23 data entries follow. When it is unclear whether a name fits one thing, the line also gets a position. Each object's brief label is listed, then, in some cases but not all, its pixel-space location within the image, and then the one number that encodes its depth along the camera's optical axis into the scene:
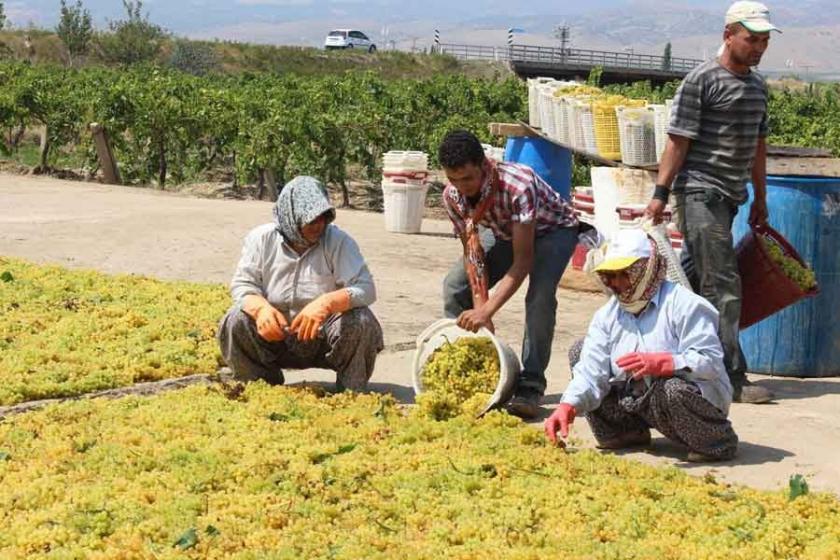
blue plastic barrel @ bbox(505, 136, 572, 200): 13.41
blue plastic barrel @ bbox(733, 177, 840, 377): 8.61
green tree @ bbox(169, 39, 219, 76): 72.38
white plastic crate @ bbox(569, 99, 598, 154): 12.13
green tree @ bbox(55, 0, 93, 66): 72.06
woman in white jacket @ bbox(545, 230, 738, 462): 6.38
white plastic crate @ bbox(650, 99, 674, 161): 10.54
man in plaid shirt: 7.19
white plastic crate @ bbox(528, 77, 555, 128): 13.83
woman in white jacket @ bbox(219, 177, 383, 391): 7.61
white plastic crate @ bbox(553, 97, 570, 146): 12.78
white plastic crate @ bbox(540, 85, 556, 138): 13.23
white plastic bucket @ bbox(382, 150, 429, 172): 16.00
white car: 99.97
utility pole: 117.12
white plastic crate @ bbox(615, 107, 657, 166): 10.99
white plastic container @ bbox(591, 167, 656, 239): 11.15
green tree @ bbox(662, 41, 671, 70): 92.71
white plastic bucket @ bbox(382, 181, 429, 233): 15.66
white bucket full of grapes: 7.20
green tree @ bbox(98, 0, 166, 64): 74.56
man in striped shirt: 7.80
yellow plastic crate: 11.73
